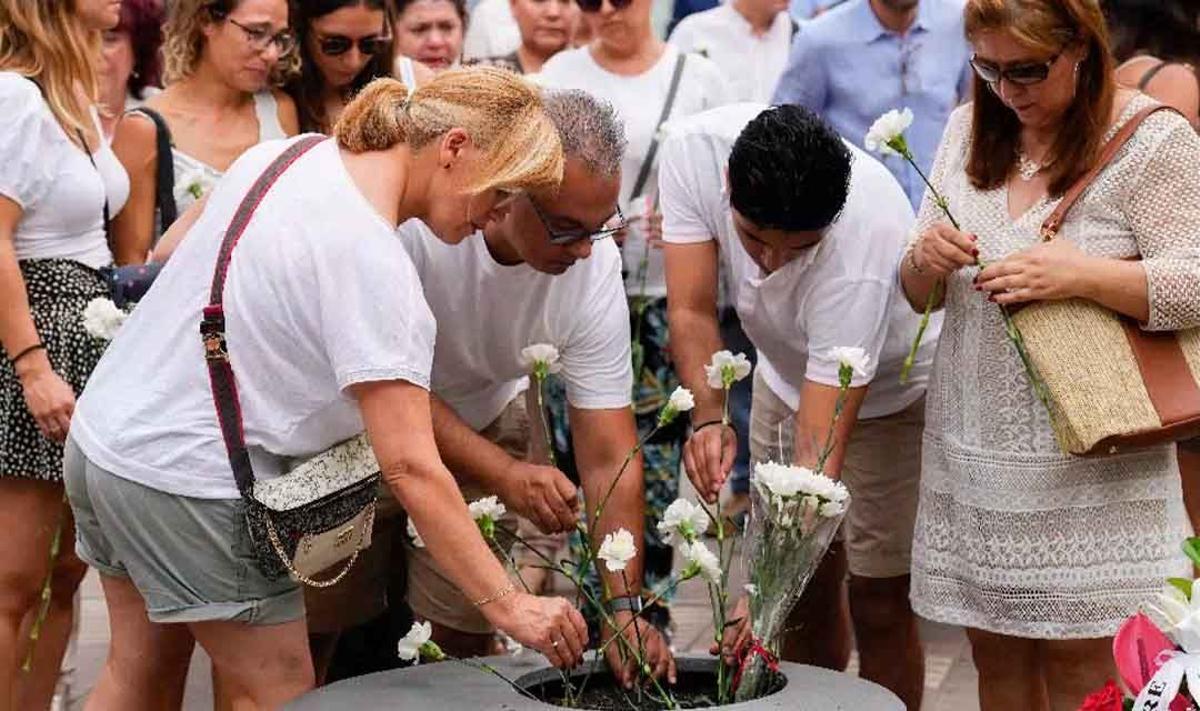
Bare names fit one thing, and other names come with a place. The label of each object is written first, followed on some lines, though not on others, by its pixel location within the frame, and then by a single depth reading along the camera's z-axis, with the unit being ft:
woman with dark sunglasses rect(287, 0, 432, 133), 15.17
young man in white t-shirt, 12.13
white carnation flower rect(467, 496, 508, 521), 10.76
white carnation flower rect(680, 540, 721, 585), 10.48
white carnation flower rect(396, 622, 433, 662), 10.32
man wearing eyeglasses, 11.61
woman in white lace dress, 11.85
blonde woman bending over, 9.91
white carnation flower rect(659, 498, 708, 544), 10.70
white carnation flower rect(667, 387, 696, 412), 10.97
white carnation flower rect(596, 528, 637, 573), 10.43
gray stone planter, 10.11
